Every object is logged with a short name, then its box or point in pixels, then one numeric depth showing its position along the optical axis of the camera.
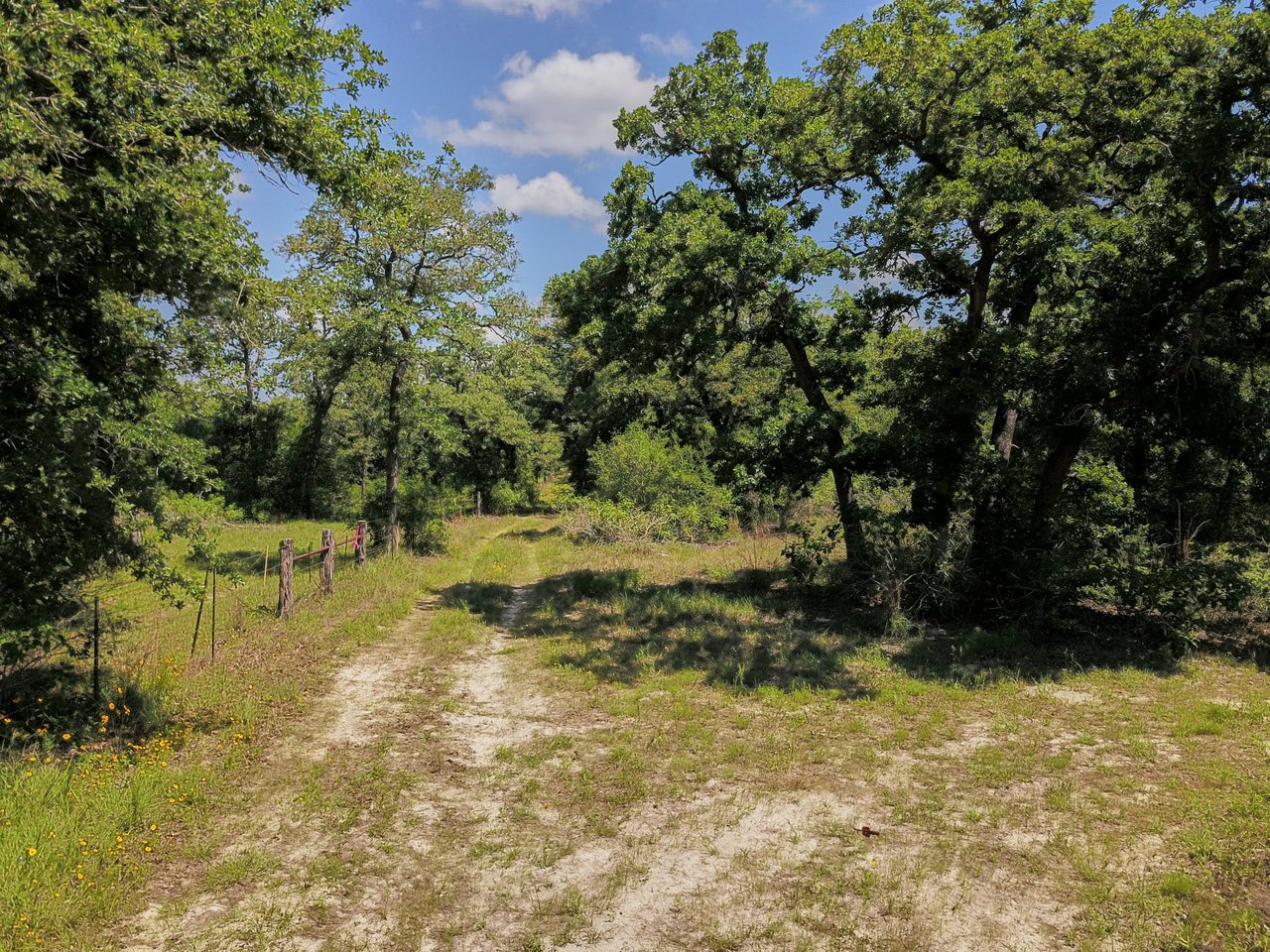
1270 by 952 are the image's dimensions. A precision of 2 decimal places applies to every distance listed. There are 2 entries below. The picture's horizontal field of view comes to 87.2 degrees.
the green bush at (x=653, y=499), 21.77
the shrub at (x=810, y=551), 13.52
